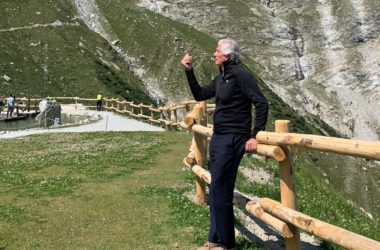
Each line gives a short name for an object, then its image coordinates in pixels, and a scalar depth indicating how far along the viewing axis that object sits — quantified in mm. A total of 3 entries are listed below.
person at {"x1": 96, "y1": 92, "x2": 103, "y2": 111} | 67500
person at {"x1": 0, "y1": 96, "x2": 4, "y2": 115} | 57812
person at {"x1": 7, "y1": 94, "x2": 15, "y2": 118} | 53719
